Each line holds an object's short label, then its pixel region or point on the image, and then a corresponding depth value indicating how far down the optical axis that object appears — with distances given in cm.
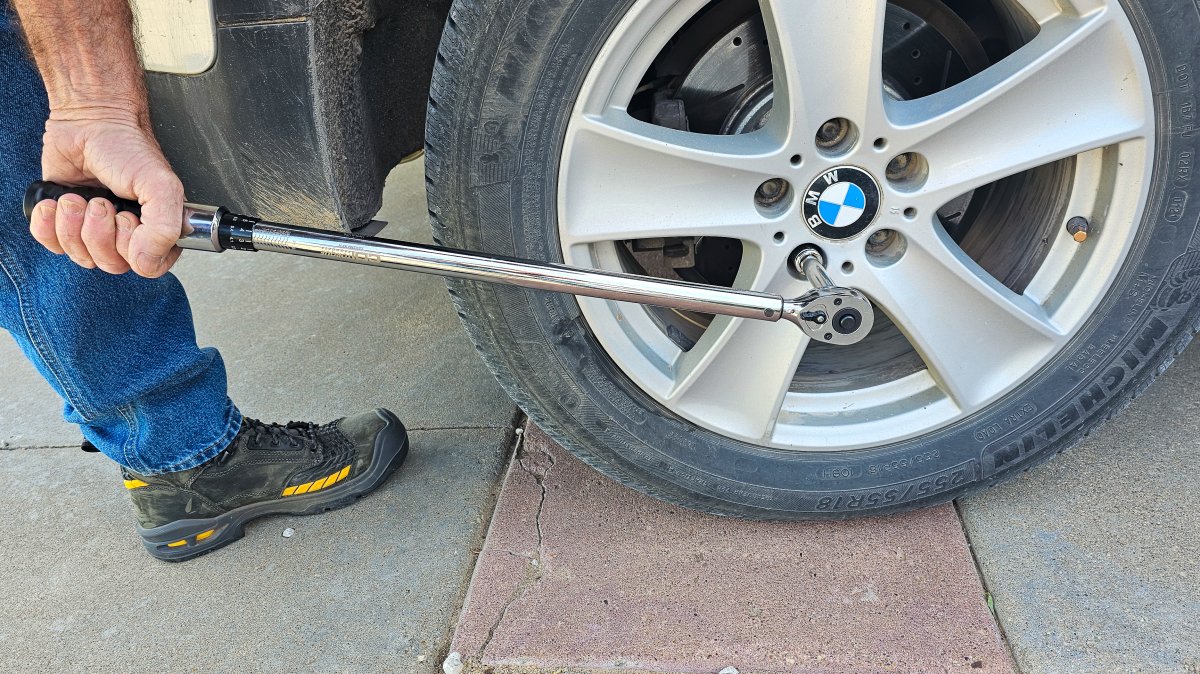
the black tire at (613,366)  126
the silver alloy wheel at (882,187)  130
